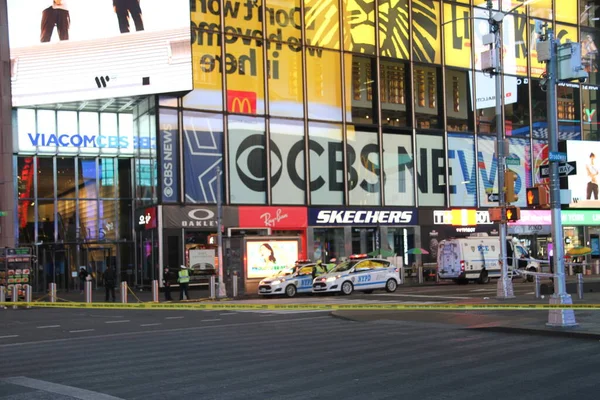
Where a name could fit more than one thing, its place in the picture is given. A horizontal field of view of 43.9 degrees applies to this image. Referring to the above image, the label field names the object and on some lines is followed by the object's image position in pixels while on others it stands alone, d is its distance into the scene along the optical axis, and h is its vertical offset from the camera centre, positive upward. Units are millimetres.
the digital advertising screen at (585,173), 54969 +3719
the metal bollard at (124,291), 30062 -2178
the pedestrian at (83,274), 36769 -1777
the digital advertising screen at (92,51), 39562 +9994
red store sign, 42594 +892
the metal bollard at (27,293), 29953 -2133
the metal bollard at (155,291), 30838 -2283
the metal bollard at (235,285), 32894 -2276
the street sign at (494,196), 25503 +1020
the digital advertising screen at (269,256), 34750 -1133
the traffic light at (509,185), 22609 +1222
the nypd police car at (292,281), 31688 -2104
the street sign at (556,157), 15727 +1417
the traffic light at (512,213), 24016 +386
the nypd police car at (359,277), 31141 -2010
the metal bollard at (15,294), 29531 -2127
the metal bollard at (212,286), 32156 -2252
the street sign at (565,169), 15734 +1154
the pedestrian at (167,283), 32312 -2072
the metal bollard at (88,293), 30416 -2244
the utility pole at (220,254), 31984 -872
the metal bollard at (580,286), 23516 -1996
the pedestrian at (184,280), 32062 -1924
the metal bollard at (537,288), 24281 -2100
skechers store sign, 45344 +845
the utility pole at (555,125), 15797 +2135
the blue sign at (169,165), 40125 +3832
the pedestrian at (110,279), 31828 -1769
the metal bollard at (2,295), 28719 -2091
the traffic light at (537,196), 16031 +606
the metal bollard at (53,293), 30781 -2216
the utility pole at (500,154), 24703 +2432
